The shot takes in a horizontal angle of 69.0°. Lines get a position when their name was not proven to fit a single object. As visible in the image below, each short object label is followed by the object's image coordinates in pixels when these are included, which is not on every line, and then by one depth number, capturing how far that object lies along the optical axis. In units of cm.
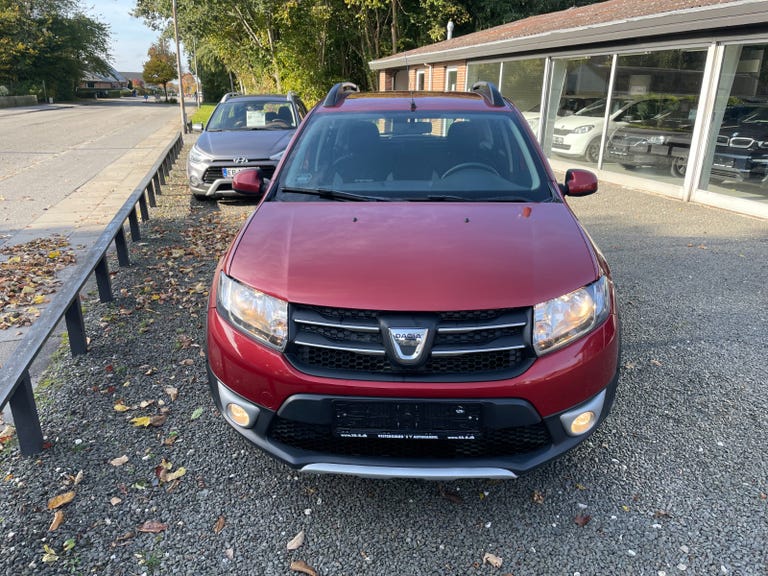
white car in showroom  1084
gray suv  874
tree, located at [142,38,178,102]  9644
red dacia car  217
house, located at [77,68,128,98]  7055
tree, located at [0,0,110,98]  5128
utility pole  2273
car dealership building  850
